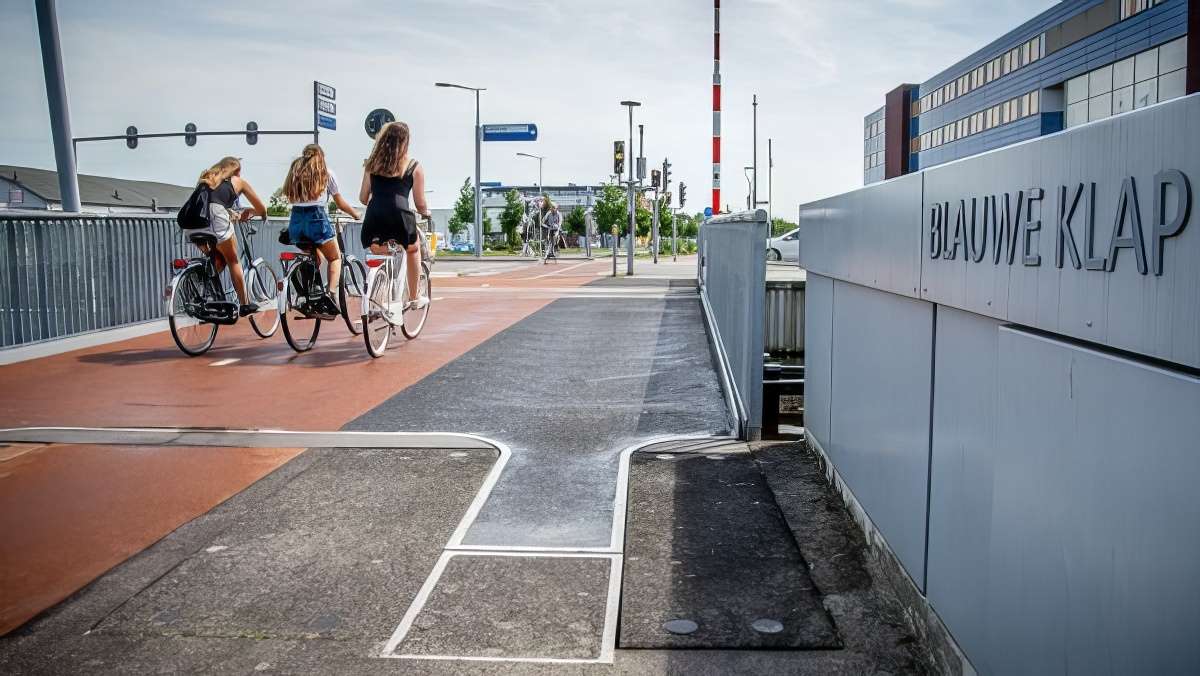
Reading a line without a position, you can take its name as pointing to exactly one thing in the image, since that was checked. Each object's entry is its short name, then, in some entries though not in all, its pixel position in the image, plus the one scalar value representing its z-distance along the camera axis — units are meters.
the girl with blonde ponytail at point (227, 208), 9.05
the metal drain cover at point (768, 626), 3.16
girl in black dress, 9.16
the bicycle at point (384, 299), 8.98
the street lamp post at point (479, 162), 49.01
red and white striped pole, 22.36
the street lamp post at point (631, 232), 29.77
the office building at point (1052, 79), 44.25
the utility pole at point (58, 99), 10.44
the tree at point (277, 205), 101.62
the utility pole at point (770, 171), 85.44
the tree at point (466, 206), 85.31
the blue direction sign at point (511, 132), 55.75
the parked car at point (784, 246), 42.19
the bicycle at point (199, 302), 8.86
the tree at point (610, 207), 67.12
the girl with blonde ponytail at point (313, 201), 9.23
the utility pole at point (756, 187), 75.73
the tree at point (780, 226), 79.36
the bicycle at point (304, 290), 9.42
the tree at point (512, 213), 76.38
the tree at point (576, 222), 85.91
